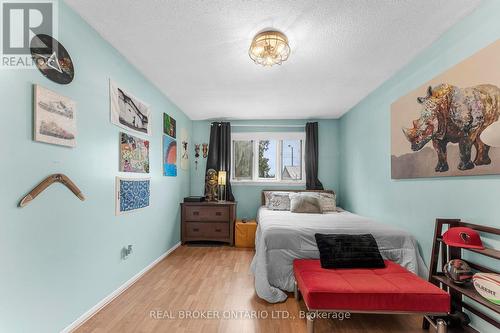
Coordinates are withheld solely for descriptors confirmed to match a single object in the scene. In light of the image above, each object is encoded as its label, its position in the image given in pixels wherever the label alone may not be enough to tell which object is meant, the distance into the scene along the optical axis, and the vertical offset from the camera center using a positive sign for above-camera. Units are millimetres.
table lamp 4613 -156
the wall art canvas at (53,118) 1538 +352
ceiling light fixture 1930 +1002
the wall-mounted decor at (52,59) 1556 +748
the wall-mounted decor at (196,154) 4973 +319
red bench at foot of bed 1647 -868
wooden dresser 4223 -902
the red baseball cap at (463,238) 1605 -463
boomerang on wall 1455 -112
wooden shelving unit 1553 -738
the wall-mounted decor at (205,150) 4961 +400
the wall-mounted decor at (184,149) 4434 +389
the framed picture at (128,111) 2334 +626
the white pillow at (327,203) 4137 -568
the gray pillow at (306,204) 3883 -558
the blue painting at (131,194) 2387 -259
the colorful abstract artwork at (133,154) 2475 +175
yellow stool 4137 -1100
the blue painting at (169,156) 3604 +207
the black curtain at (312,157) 4762 +238
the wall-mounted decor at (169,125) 3615 +682
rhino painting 1645 +398
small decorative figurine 4629 -289
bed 2312 -794
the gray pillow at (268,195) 4453 -470
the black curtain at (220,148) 4828 +430
